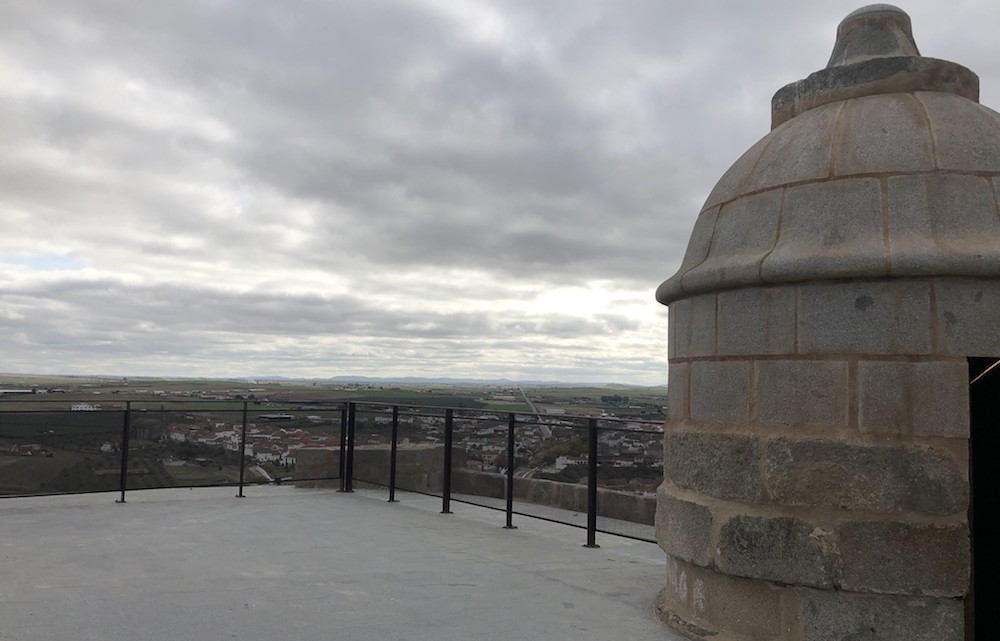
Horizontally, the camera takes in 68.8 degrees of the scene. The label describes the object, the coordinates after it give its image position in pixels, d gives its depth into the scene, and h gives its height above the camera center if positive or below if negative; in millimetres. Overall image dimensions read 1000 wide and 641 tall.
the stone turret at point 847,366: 3785 +85
